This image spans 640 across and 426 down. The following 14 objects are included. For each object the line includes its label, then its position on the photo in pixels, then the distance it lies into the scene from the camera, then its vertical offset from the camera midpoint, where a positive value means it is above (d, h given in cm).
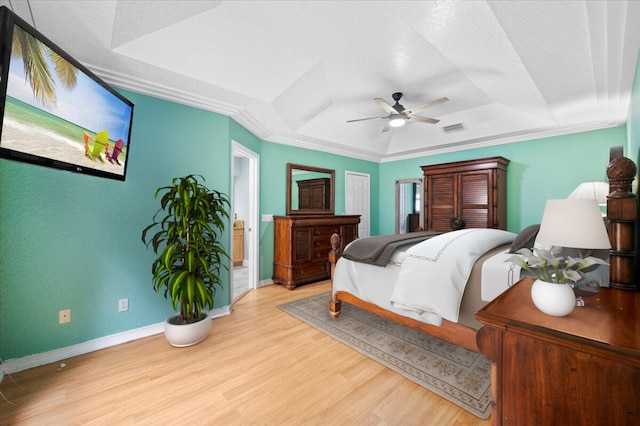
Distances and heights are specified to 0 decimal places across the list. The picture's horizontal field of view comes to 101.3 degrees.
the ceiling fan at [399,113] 295 +124
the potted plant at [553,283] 96 -26
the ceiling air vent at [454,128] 433 +148
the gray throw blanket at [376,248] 238 -31
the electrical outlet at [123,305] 240 -84
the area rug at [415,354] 173 -115
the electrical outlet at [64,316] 213 -84
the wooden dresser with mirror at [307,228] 404 -22
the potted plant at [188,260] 223 -39
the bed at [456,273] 117 -44
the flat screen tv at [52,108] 125 +63
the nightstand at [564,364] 73 -46
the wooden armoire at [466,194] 403 +35
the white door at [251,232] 370 -27
